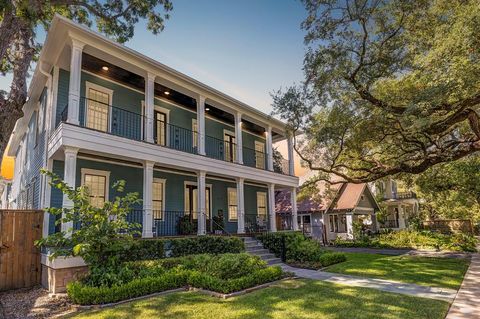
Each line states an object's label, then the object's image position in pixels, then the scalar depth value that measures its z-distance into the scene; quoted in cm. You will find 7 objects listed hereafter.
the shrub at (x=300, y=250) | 1186
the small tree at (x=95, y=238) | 732
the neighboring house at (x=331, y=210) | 2347
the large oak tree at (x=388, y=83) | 840
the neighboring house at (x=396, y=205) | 3046
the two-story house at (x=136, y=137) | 973
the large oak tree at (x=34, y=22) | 835
